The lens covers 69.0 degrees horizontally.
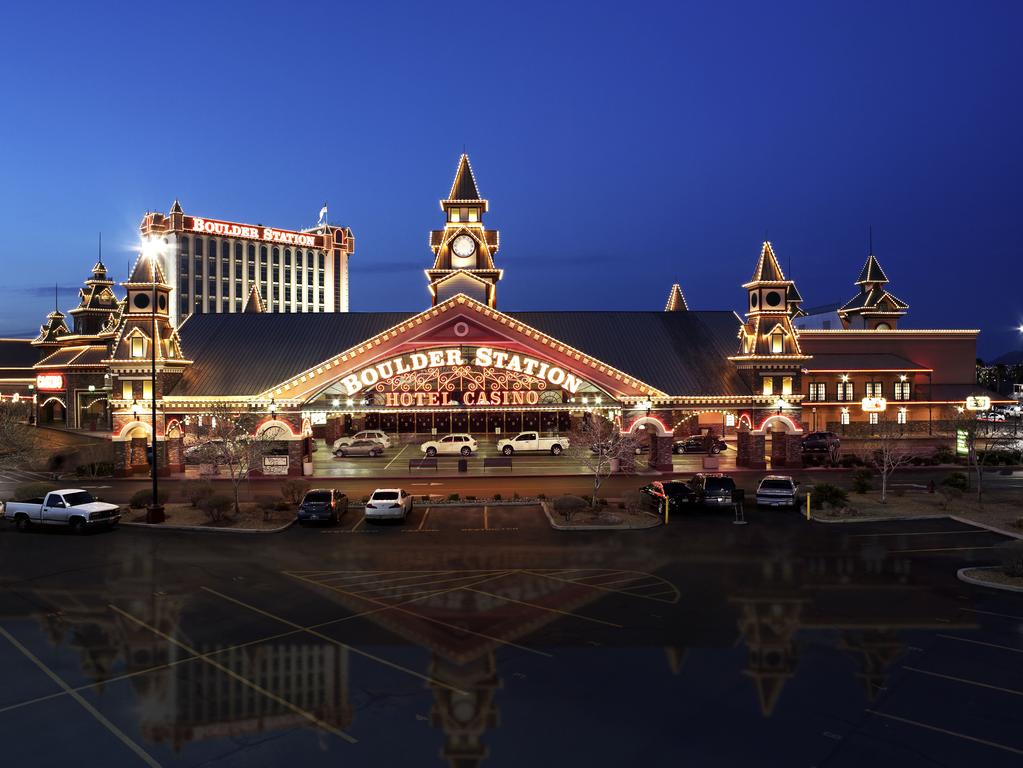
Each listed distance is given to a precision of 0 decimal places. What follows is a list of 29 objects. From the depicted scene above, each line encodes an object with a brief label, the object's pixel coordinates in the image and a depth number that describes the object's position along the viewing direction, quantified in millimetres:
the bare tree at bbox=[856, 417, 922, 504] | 34969
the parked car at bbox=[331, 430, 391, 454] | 52875
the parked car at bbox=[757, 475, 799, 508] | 32344
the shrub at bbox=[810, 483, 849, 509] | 31767
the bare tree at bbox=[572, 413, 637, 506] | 35594
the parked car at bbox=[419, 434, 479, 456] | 50844
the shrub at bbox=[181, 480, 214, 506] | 32938
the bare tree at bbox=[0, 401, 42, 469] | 38312
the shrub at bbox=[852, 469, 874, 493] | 36406
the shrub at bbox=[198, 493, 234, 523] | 30109
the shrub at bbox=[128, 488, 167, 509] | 32594
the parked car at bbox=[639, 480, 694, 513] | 32500
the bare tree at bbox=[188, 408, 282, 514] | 33812
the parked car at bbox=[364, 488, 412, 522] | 29469
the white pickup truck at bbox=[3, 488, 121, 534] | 28172
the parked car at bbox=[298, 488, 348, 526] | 29375
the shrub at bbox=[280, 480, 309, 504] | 34188
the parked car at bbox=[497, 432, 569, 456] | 52144
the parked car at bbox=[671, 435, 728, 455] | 52528
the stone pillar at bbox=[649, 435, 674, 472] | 44844
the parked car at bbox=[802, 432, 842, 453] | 49531
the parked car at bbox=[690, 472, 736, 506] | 32188
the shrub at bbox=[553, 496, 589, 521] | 30344
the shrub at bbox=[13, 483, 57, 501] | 32719
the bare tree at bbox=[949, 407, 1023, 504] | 36156
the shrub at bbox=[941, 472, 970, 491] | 36562
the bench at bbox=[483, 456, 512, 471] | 45175
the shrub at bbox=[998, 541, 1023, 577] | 20844
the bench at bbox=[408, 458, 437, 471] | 44906
